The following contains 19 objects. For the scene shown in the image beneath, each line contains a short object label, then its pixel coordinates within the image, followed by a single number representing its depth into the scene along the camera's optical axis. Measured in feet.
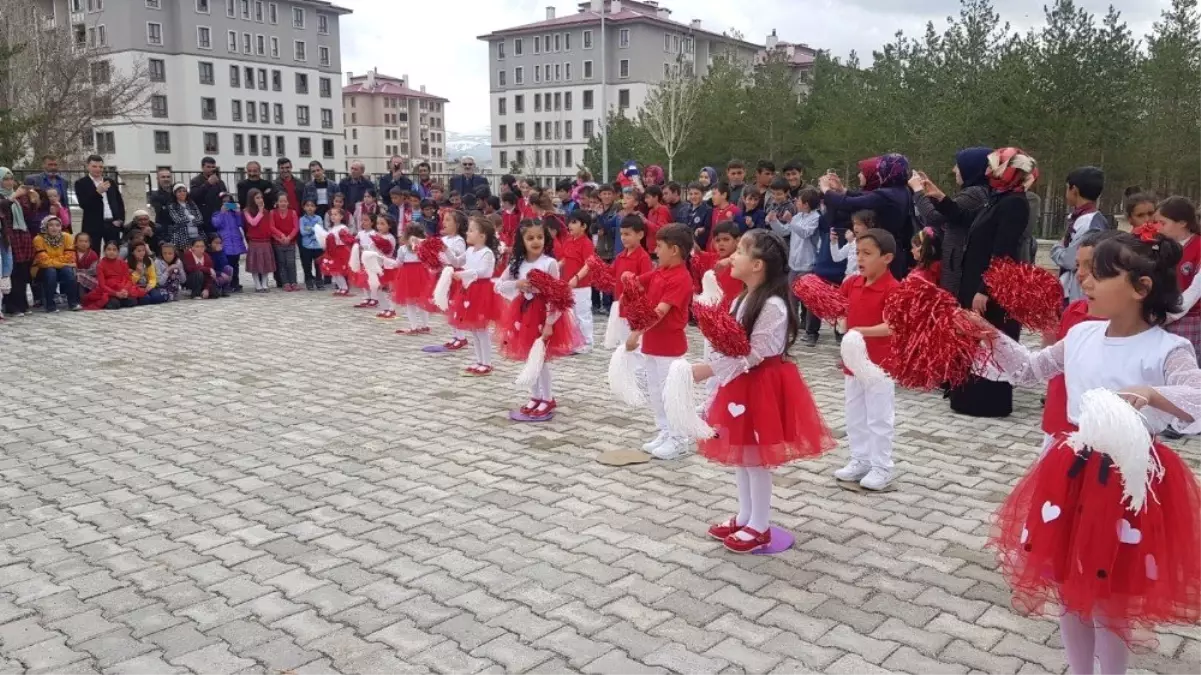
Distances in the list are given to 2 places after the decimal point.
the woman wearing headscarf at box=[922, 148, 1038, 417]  22.52
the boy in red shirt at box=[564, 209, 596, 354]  32.73
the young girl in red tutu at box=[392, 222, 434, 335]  38.24
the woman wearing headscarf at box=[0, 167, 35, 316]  44.93
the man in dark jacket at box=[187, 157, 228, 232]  54.03
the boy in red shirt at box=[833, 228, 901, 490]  19.23
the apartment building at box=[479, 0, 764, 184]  262.88
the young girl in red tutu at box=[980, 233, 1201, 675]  9.62
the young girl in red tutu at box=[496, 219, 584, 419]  25.43
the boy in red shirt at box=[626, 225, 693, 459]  20.70
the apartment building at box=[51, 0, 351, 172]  220.43
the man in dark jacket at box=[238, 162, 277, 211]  55.93
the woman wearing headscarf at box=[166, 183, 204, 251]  51.80
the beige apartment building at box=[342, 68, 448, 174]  412.16
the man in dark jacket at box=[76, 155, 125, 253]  49.98
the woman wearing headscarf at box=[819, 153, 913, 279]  28.37
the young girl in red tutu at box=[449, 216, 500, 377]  31.09
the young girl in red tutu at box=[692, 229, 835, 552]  15.62
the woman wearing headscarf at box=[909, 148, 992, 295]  24.11
